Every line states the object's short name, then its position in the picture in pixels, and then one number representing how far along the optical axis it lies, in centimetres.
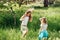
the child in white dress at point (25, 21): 850
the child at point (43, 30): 813
